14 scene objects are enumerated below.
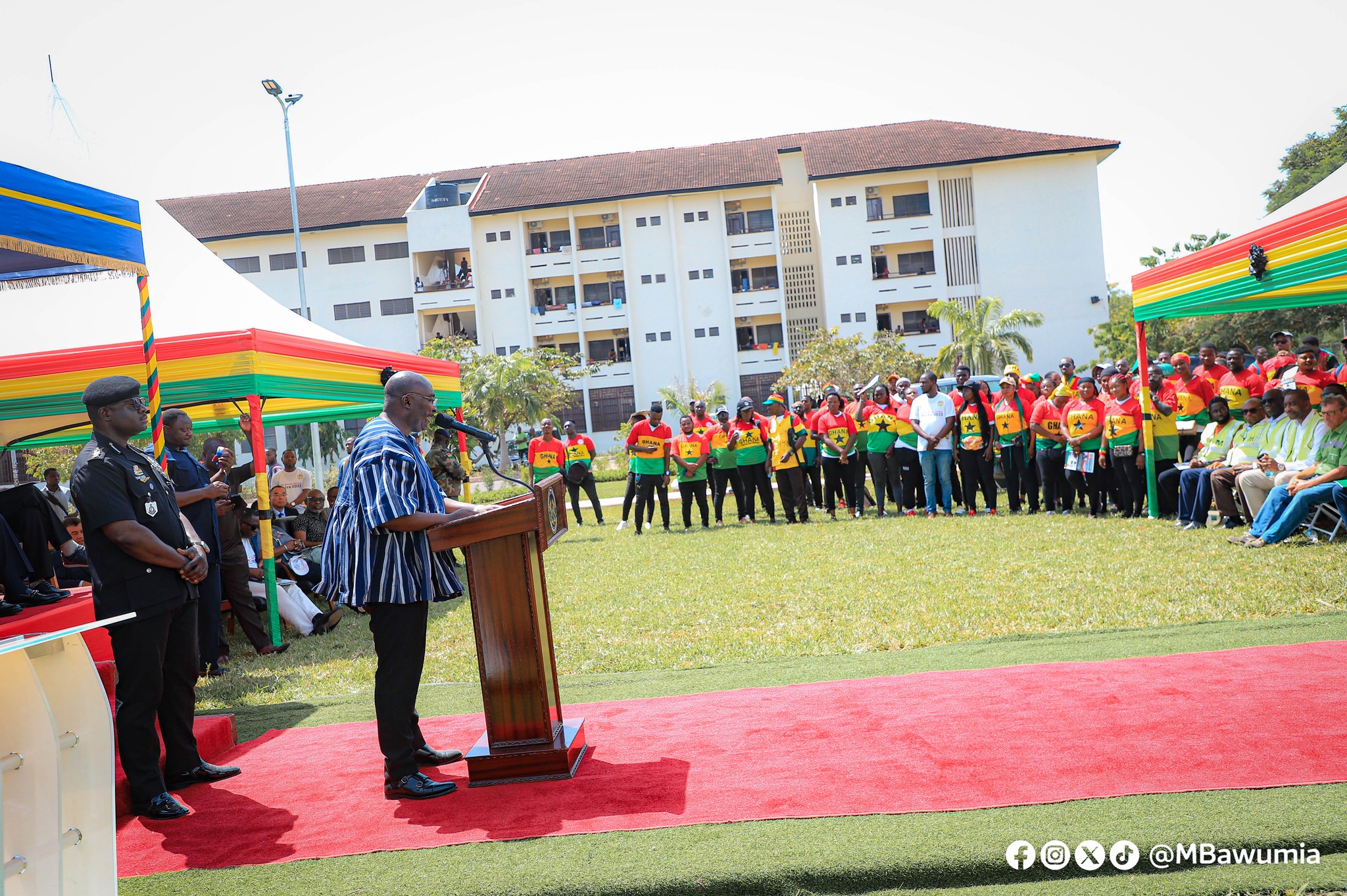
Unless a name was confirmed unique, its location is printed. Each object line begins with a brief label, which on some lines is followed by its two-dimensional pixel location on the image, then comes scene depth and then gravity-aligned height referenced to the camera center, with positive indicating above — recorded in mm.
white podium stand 2457 -812
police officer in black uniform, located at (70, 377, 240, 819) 4223 -487
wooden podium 4324 -1085
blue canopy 4961 +1362
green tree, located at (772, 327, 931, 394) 36347 +980
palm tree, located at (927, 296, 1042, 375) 37719 +1471
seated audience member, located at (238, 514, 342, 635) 9273 -1569
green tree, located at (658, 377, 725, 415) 41312 +345
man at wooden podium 4113 -532
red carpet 3682 -1597
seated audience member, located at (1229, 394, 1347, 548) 8461 -1297
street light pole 27234 +9780
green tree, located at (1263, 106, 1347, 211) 38500 +7611
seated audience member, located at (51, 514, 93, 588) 8812 -1013
